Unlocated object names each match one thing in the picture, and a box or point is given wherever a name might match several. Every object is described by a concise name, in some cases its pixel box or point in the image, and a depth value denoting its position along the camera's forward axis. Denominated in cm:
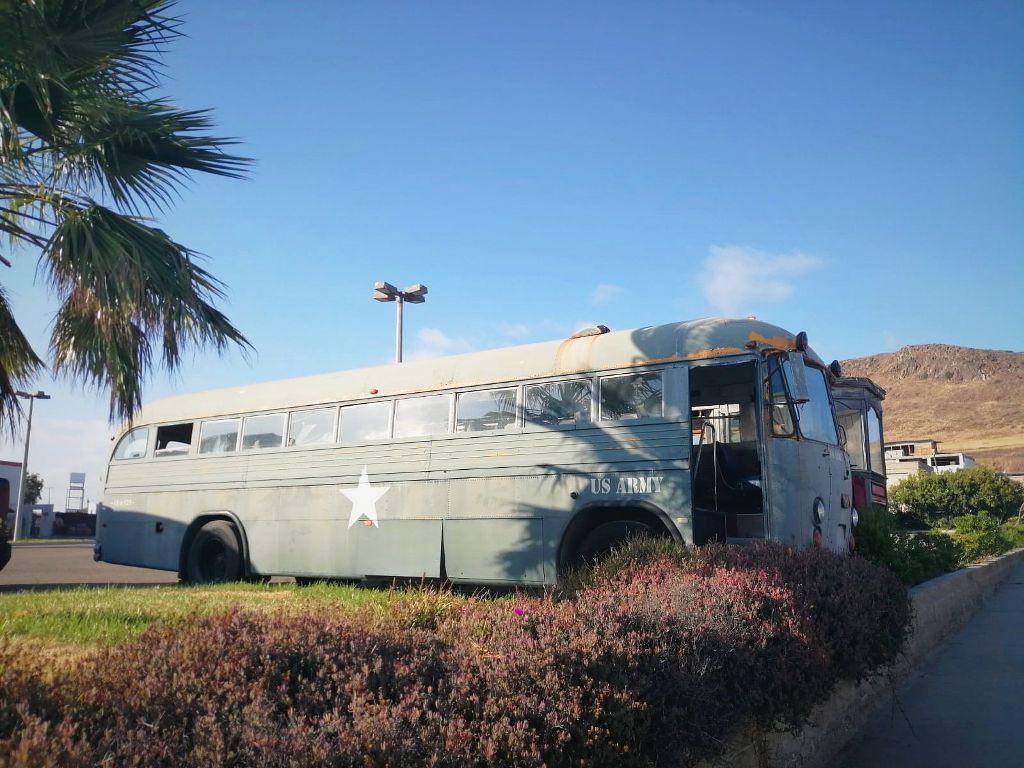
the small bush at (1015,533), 2688
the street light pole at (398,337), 1997
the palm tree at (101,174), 725
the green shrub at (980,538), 1935
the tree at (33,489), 5503
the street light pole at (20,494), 3722
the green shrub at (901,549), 1140
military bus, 894
